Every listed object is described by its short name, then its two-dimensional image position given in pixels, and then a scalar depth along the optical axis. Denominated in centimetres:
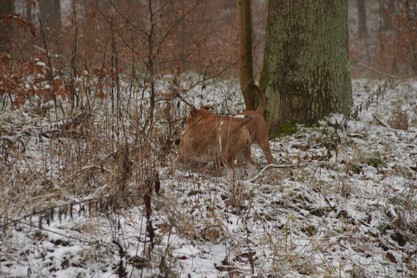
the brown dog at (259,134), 1107
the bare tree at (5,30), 1900
